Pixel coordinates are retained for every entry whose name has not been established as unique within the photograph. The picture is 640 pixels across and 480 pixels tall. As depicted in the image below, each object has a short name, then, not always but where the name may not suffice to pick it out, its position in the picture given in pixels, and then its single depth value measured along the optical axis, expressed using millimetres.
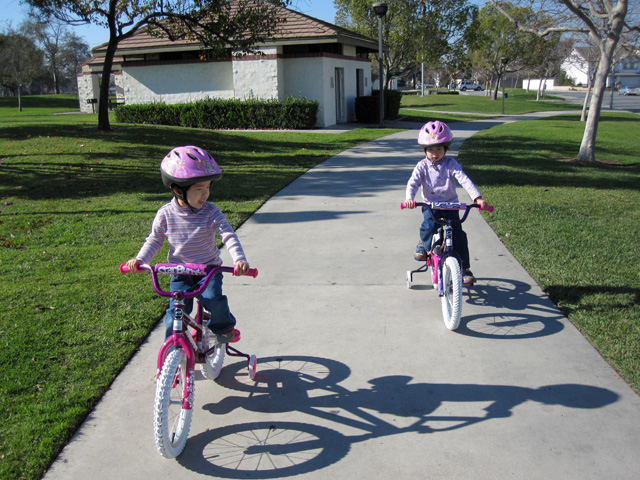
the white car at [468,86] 82812
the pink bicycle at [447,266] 4598
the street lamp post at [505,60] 34562
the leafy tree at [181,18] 15641
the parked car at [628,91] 75275
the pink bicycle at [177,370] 2996
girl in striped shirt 3309
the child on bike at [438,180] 4914
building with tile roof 22391
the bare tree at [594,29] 12938
